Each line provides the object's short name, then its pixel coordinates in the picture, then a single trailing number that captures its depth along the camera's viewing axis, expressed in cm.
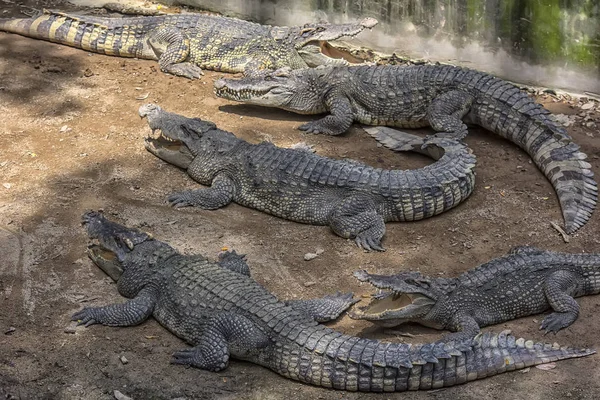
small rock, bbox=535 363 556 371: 535
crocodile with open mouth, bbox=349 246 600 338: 578
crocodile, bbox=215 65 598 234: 813
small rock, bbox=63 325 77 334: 569
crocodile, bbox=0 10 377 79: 991
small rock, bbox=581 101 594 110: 891
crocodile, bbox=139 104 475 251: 713
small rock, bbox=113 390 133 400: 512
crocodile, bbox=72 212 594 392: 519
